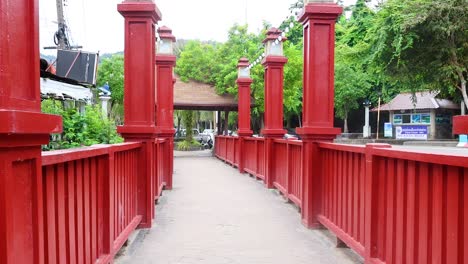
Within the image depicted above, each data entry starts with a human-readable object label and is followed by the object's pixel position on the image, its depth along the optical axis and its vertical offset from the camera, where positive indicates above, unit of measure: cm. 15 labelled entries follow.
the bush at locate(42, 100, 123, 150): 798 -20
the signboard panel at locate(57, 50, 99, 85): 1500 +168
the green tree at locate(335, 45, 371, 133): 4078 +282
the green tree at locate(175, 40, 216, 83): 3104 +363
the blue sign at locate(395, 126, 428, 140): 3529 -99
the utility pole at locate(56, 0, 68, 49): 1977 +371
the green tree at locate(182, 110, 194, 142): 3350 -40
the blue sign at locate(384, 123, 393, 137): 3909 -82
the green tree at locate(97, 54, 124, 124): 3906 +363
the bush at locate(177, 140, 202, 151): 3316 -179
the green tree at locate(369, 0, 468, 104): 1900 +317
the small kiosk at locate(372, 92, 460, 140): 3616 +6
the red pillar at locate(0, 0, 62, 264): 208 -6
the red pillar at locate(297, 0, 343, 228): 673 +36
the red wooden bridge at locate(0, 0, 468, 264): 225 -46
